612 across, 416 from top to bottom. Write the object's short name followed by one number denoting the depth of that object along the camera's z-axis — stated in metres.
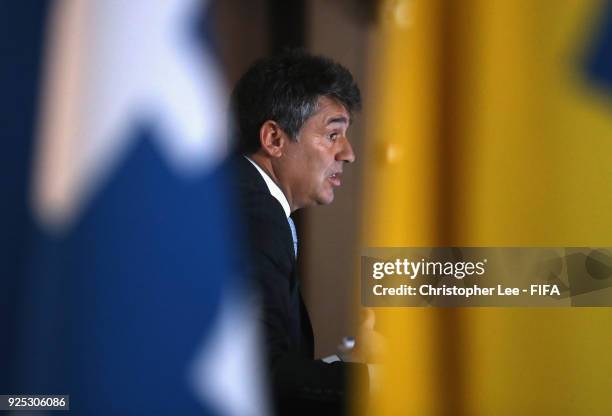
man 6.54
